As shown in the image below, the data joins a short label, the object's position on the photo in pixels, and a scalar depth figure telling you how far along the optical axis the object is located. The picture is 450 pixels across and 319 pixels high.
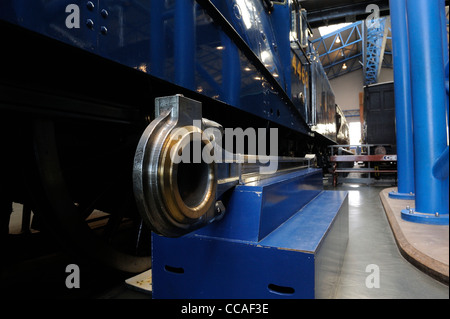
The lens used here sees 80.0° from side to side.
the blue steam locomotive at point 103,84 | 0.78
